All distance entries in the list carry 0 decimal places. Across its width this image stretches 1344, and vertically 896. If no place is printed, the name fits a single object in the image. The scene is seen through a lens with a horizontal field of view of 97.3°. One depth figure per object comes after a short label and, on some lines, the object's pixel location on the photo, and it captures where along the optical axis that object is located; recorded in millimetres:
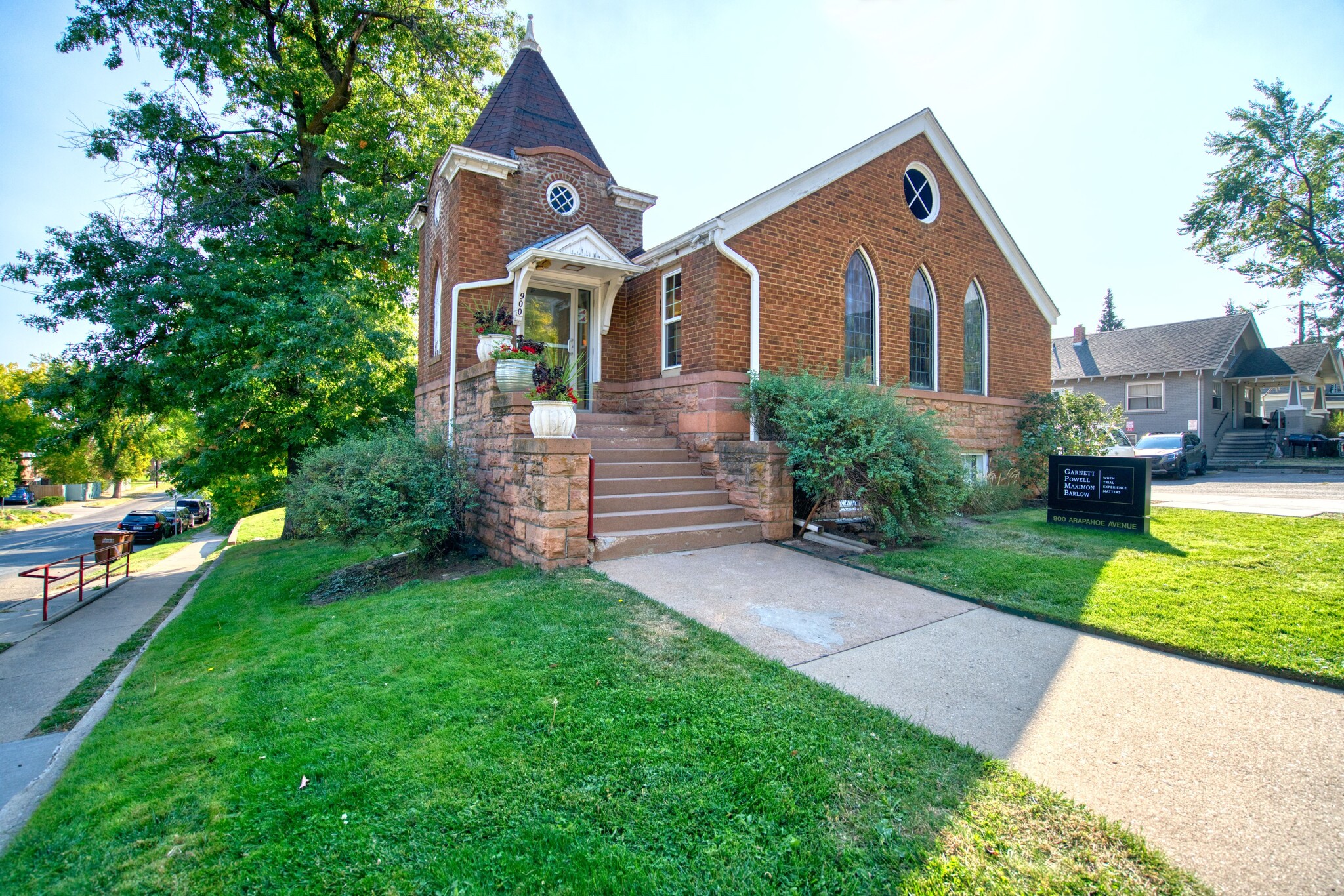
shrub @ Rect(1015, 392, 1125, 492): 12898
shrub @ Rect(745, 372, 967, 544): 7270
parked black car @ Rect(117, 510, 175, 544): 25953
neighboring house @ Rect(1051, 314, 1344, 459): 24297
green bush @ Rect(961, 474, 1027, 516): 10766
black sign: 8664
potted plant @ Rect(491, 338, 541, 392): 7383
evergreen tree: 67000
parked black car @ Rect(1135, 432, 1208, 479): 18922
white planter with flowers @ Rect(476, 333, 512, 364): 8023
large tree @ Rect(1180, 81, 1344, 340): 24531
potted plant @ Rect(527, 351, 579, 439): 6562
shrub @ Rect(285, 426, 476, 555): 7160
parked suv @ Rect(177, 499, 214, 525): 32797
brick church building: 7750
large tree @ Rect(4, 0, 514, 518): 12844
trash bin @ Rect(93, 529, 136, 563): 14039
